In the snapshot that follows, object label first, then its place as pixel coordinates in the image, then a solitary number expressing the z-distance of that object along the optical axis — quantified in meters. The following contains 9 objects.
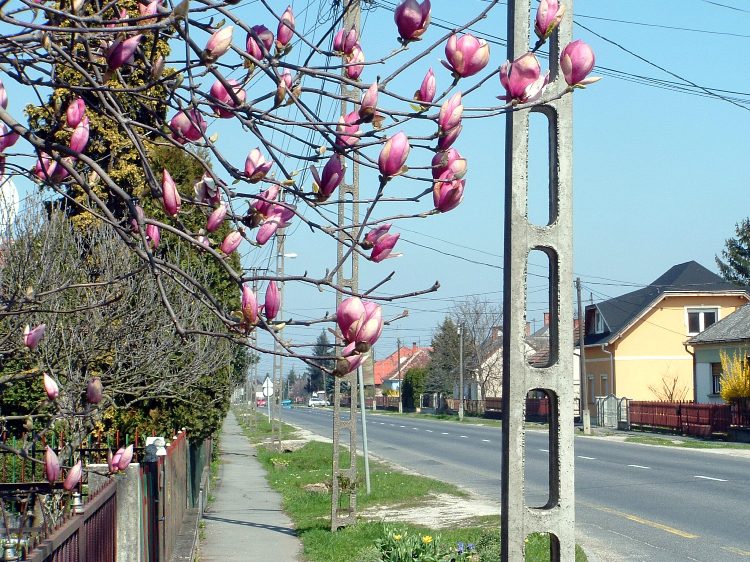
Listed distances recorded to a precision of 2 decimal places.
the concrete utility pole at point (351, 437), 14.73
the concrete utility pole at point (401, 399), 92.38
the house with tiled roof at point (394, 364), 130.06
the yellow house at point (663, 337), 55.38
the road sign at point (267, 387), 57.18
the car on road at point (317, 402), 136.12
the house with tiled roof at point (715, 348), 43.66
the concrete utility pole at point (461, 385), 66.16
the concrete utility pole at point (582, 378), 42.19
